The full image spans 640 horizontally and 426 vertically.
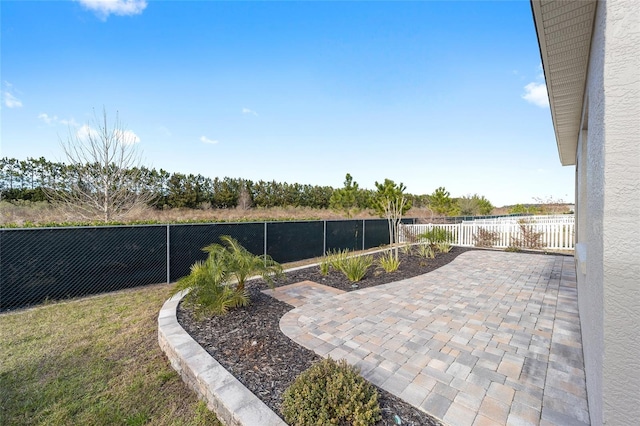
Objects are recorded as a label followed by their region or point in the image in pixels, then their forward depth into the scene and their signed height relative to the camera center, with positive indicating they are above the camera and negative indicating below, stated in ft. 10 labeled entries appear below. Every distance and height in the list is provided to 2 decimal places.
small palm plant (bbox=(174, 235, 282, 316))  10.84 -3.10
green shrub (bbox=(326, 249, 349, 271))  19.00 -3.93
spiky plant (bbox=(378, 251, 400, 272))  19.41 -4.28
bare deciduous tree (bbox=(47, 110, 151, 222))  24.98 +4.16
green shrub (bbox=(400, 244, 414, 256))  27.17 -4.58
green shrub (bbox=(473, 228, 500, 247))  32.35 -3.66
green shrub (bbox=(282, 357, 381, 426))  5.34 -4.28
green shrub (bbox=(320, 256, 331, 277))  18.69 -4.39
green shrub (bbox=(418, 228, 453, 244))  27.84 -2.98
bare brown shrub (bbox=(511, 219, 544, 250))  29.43 -3.41
